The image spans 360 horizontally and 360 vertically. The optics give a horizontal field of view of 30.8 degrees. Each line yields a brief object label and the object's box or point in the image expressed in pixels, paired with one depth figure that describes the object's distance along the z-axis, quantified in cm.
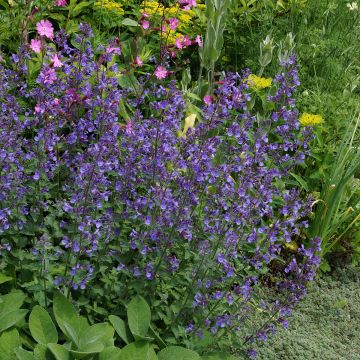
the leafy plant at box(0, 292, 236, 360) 238
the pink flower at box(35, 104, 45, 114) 262
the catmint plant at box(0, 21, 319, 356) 253
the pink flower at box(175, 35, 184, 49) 388
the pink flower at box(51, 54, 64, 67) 309
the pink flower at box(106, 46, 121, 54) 288
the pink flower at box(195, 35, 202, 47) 408
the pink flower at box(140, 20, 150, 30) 368
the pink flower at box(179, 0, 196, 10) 367
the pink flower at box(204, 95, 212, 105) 363
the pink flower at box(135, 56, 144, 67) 355
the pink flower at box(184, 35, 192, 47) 396
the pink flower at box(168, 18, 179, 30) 382
